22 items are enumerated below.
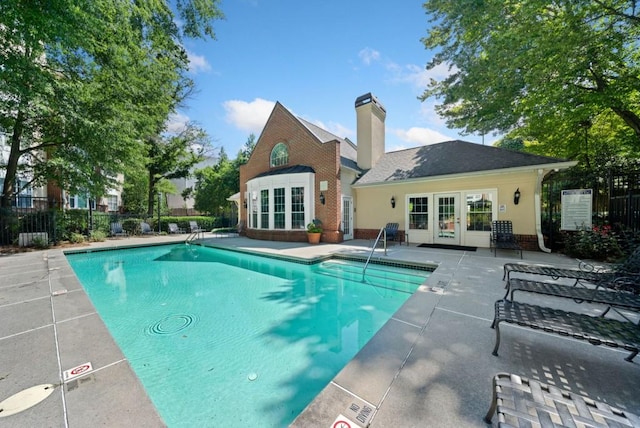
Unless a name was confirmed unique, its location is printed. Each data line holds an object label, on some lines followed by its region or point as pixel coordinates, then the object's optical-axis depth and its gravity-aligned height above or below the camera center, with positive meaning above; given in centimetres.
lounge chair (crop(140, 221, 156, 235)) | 1650 -105
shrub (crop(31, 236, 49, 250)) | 1077 -129
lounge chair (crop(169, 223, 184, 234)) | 1750 -110
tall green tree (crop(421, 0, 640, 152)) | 679 +489
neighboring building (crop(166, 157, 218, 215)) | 3281 +197
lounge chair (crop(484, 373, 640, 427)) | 130 -114
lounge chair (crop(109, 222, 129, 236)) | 1505 -97
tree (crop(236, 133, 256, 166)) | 2753 +810
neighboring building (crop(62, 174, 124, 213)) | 1662 +99
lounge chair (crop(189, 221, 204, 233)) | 1688 -93
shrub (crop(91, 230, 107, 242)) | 1320 -123
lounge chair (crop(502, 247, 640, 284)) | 374 -109
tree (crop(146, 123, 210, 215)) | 1897 +488
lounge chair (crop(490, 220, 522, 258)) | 823 -90
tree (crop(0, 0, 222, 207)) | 784 +576
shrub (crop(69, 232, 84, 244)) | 1219 -123
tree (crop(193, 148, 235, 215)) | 2477 +251
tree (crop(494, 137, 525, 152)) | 2919 +830
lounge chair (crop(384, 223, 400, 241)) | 1121 -96
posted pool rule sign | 782 +4
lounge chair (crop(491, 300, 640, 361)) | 204 -110
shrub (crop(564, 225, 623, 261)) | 695 -105
